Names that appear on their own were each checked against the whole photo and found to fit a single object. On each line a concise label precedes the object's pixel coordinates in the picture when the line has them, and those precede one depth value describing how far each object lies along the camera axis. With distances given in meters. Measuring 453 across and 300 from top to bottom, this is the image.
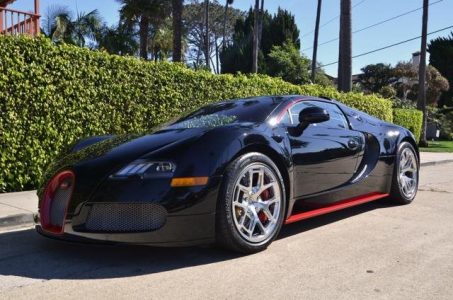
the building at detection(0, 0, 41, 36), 12.19
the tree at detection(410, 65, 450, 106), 39.16
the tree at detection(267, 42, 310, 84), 36.38
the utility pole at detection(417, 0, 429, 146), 24.23
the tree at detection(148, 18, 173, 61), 33.84
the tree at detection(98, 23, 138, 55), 25.25
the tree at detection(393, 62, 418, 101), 42.06
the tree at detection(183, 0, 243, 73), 58.34
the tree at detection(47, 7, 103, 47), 22.67
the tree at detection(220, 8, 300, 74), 40.25
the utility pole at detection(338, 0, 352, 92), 16.66
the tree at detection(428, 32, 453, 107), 47.16
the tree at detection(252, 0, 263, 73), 30.20
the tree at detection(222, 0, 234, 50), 49.88
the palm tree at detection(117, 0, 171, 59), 24.42
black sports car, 3.69
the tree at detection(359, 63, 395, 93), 52.12
